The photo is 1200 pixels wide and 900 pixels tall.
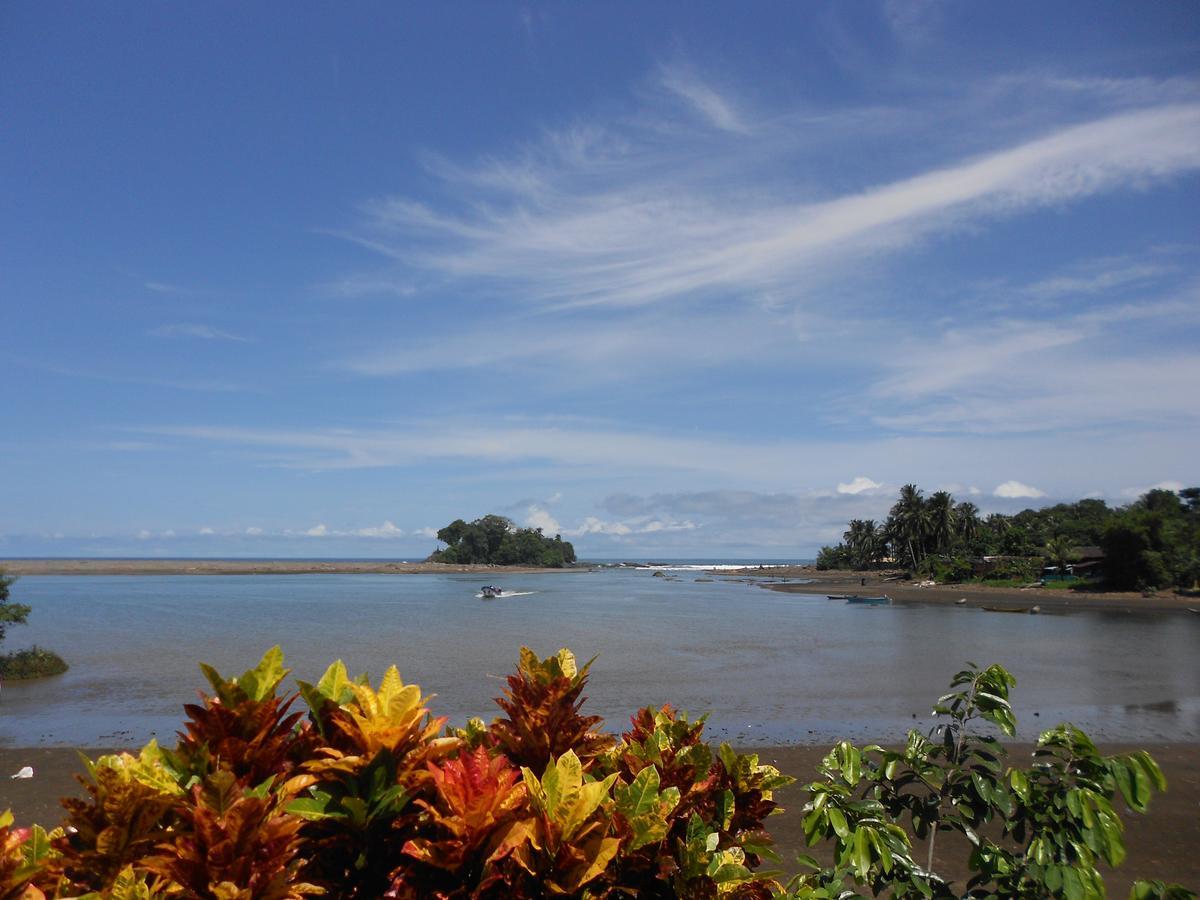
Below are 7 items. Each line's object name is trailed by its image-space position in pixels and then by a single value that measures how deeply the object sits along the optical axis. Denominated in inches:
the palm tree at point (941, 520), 3400.6
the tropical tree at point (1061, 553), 2637.8
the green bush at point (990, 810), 98.8
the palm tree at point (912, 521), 3481.8
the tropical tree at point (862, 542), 4316.7
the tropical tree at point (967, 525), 3535.9
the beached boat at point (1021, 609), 1852.9
